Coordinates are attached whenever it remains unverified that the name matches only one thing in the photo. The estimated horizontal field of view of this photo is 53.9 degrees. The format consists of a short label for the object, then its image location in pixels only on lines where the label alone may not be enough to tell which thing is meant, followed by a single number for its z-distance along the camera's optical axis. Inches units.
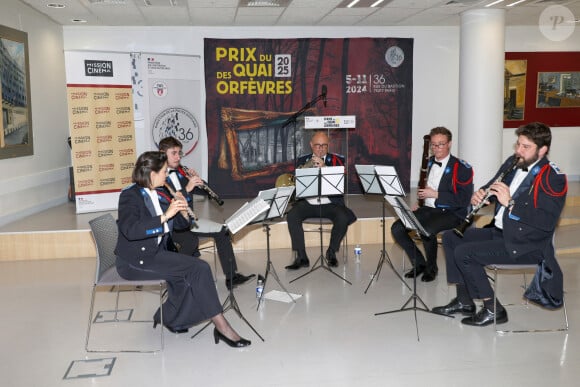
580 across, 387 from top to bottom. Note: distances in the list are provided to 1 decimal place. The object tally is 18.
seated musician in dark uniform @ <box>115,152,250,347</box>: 140.0
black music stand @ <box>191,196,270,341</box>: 146.7
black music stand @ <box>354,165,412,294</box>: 191.0
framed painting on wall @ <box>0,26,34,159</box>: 252.7
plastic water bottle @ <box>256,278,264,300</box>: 180.7
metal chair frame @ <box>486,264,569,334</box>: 151.9
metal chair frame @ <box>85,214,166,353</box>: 143.9
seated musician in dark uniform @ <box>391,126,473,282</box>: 196.5
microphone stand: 243.4
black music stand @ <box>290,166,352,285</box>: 193.3
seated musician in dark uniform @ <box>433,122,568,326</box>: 143.9
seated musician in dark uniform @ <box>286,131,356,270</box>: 219.1
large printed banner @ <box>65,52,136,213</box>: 273.4
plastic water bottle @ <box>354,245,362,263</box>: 233.1
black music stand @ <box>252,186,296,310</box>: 159.5
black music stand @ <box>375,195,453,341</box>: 150.5
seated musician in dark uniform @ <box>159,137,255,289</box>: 186.9
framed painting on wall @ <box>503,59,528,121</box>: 360.5
